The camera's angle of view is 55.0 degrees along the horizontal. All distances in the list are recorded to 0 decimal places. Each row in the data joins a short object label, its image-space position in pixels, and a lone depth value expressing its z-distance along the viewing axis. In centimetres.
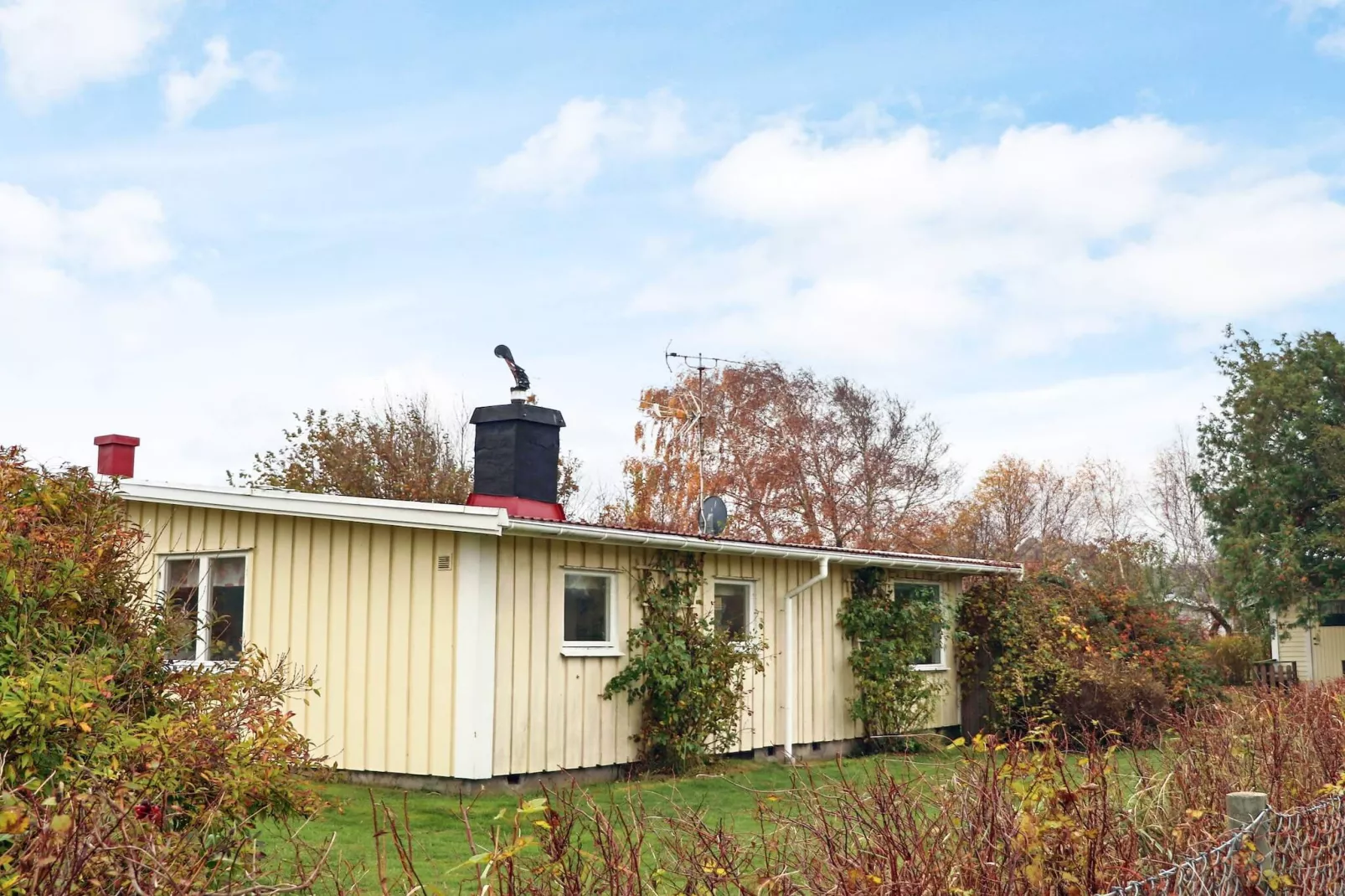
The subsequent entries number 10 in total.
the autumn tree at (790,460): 3728
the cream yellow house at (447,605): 1185
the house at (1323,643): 3281
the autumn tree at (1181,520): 4503
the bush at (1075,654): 1658
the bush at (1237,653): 3100
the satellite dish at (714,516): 1622
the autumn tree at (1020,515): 4012
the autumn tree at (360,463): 3019
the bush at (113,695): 450
